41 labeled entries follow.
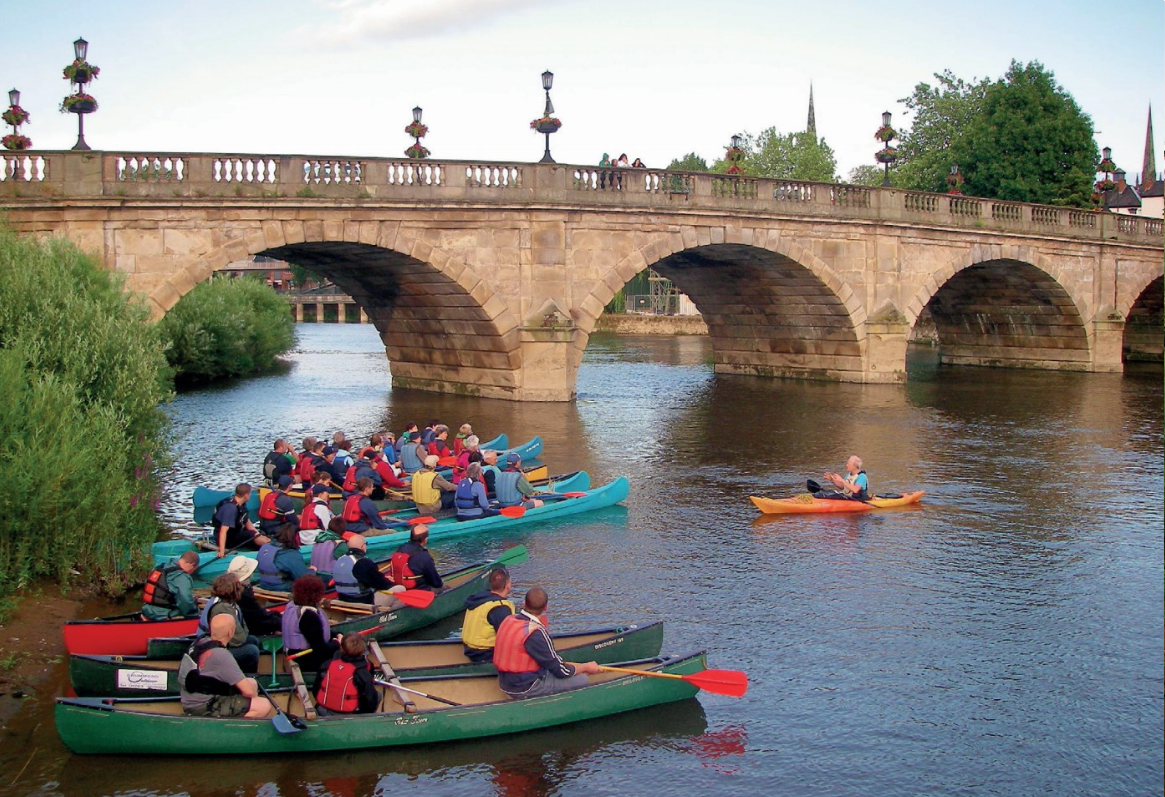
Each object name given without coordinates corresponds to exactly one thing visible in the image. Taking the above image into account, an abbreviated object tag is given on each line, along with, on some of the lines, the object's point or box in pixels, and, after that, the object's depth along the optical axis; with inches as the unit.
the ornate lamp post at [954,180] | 1611.7
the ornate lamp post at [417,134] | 1256.2
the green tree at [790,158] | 3090.6
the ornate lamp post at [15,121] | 1031.0
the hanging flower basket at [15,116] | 1050.1
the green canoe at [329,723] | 374.3
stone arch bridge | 1013.8
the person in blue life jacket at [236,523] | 587.8
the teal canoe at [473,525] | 573.0
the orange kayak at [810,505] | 736.3
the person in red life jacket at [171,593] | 456.1
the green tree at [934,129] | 2448.3
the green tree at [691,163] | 4133.9
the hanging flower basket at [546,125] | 1203.2
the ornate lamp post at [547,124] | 1200.2
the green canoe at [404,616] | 422.9
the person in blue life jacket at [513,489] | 721.6
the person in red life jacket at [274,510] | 624.7
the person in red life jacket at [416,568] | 519.2
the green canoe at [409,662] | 404.2
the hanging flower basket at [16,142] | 1029.8
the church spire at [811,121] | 4931.1
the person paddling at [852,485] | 746.2
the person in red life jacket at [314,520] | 599.8
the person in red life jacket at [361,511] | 629.6
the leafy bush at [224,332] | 1600.6
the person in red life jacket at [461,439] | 783.7
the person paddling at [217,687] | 381.1
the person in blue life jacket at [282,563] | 516.4
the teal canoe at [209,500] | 681.6
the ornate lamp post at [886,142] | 1438.4
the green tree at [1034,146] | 2176.4
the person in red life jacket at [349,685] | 389.7
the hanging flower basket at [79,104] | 965.8
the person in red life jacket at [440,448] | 816.3
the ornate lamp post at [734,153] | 1480.1
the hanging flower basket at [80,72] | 961.5
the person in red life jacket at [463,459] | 748.6
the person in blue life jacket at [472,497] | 698.8
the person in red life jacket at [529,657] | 405.7
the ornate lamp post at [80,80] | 960.3
